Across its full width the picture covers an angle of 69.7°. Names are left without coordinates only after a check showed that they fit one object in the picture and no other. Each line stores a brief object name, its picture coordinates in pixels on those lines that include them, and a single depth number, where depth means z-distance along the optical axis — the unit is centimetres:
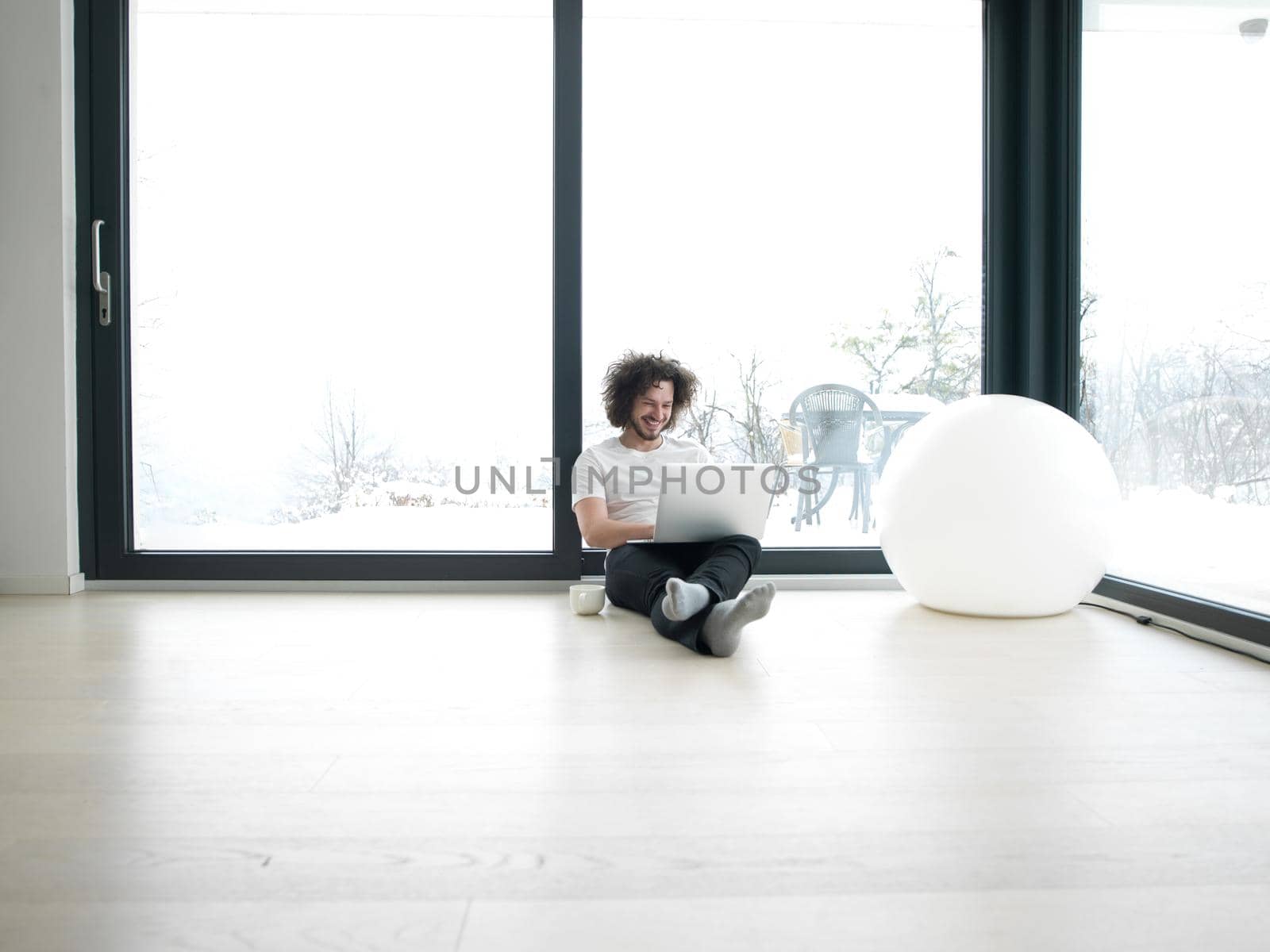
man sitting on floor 229
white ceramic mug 272
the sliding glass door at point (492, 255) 323
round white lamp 248
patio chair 339
